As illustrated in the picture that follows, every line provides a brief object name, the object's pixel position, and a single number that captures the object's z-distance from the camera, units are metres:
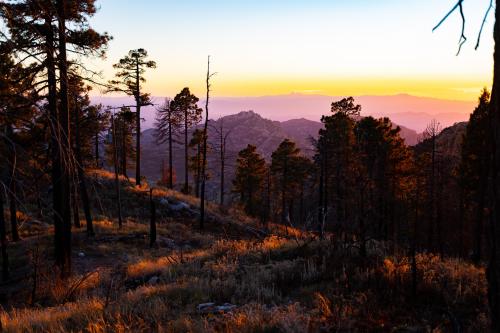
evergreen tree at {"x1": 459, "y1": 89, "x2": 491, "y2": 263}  24.66
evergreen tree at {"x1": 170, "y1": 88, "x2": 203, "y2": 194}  41.30
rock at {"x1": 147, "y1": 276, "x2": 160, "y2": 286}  9.84
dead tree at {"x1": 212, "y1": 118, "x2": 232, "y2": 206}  39.99
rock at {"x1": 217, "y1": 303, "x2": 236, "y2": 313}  5.85
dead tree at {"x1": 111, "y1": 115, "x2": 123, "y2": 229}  24.45
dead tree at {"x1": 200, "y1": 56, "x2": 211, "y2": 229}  27.08
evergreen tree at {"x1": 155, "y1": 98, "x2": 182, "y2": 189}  41.91
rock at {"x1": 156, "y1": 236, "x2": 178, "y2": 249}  23.98
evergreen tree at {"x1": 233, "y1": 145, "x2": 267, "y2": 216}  49.84
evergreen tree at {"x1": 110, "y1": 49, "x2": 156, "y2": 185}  34.12
